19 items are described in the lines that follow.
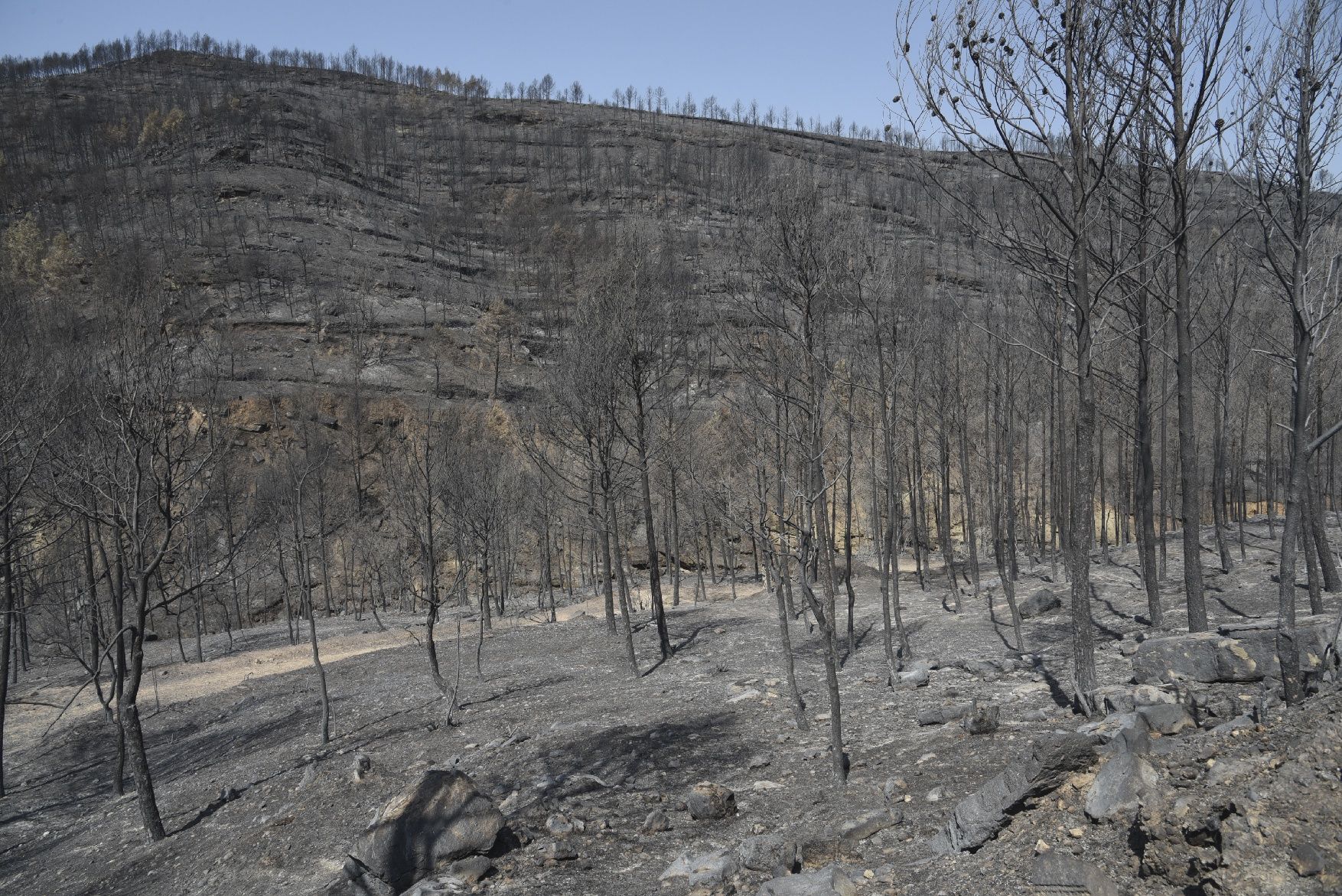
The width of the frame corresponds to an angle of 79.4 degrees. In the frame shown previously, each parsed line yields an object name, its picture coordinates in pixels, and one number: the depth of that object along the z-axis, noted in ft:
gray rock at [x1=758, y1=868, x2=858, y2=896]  17.78
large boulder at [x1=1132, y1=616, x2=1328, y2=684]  25.89
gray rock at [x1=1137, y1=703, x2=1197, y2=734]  21.09
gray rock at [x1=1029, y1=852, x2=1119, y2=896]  15.14
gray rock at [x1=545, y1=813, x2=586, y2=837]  26.68
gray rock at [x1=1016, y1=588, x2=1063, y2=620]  60.34
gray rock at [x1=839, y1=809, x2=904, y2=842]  21.63
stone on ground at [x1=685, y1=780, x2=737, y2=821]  26.55
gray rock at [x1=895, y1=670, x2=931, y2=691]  40.24
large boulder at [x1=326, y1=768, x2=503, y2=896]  24.35
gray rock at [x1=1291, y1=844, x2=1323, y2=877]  13.07
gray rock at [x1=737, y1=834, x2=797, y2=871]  20.72
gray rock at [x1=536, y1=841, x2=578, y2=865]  24.71
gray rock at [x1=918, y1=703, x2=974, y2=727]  31.68
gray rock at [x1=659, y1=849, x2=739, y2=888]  21.02
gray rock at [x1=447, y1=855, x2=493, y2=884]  23.93
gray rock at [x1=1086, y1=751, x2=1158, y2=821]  16.79
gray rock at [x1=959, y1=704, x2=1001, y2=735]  28.02
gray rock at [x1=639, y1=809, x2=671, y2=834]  26.45
